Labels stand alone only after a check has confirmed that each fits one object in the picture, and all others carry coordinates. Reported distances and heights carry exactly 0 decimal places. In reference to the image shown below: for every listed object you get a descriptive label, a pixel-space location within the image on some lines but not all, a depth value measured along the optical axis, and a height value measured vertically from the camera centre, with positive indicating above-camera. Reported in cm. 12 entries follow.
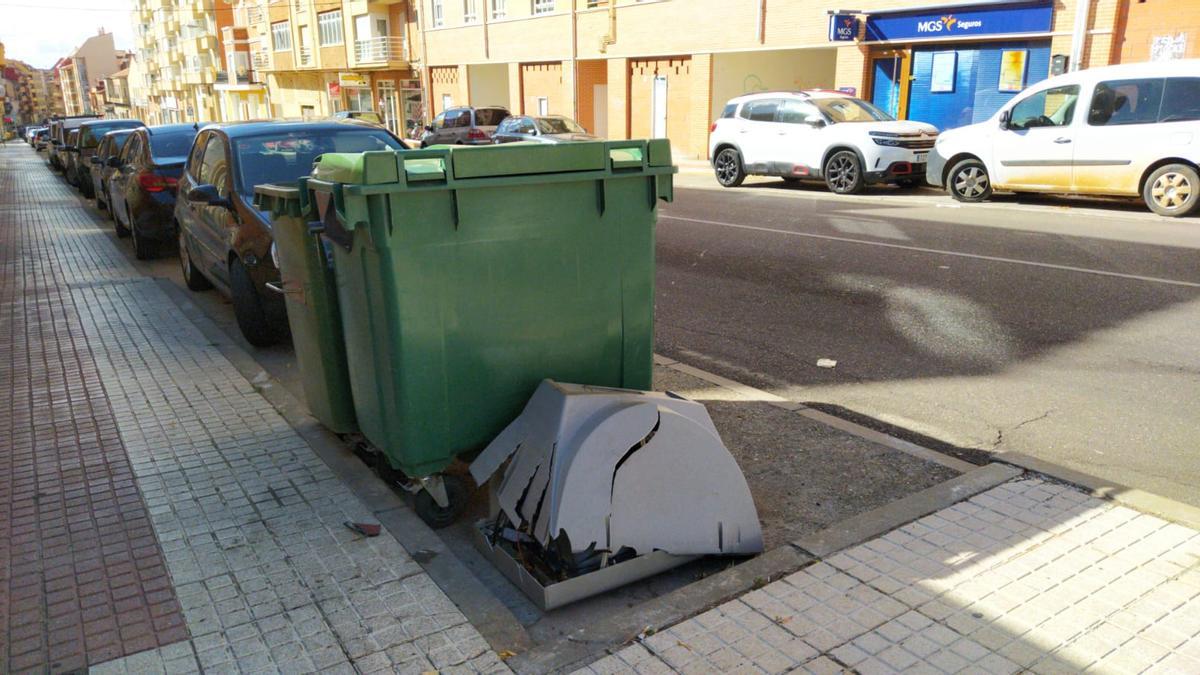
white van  1222 -63
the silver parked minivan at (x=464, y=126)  2744 -62
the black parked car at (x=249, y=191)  657 -61
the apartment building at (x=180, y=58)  7519 +489
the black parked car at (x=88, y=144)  1973 -71
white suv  1611 -76
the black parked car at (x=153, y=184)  1065 -85
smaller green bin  408 -90
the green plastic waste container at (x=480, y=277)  345 -69
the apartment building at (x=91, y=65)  13625 +703
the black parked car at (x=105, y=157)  1545 -79
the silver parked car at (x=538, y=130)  2261 -63
